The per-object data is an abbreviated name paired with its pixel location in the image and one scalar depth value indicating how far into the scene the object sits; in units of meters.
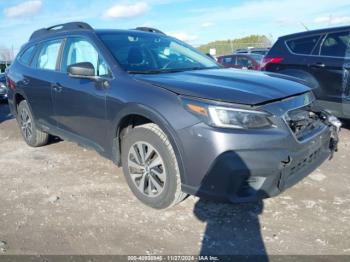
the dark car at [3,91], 10.79
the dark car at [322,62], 5.85
